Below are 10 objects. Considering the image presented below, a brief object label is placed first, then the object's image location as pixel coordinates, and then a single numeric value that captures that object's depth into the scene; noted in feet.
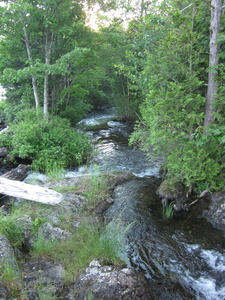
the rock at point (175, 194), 19.32
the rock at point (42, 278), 10.00
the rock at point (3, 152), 29.63
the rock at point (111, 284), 9.84
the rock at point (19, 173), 22.63
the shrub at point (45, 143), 28.50
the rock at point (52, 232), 13.97
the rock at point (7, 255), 10.82
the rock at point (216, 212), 16.83
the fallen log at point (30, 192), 16.71
